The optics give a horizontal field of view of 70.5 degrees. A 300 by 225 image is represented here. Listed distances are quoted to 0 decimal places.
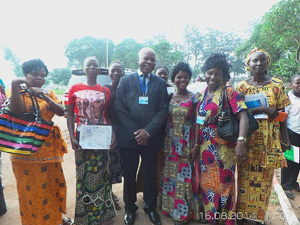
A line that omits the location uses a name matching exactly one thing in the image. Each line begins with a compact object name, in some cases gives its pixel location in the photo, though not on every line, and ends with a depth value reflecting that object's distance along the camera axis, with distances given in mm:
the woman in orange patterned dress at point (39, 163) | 2154
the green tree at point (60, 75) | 42562
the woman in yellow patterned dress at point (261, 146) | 2418
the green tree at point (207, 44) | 46562
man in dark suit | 2482
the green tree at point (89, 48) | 41406
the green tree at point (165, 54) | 31062
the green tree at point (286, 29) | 9200
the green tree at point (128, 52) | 34375
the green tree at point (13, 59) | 50781
